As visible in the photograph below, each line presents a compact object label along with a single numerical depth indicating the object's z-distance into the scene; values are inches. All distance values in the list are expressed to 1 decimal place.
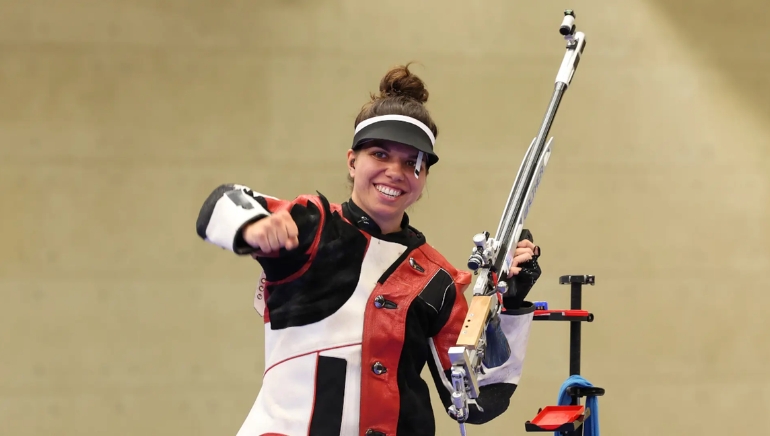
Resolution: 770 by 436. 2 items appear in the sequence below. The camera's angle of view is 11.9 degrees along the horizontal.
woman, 291.4
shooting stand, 311.1
